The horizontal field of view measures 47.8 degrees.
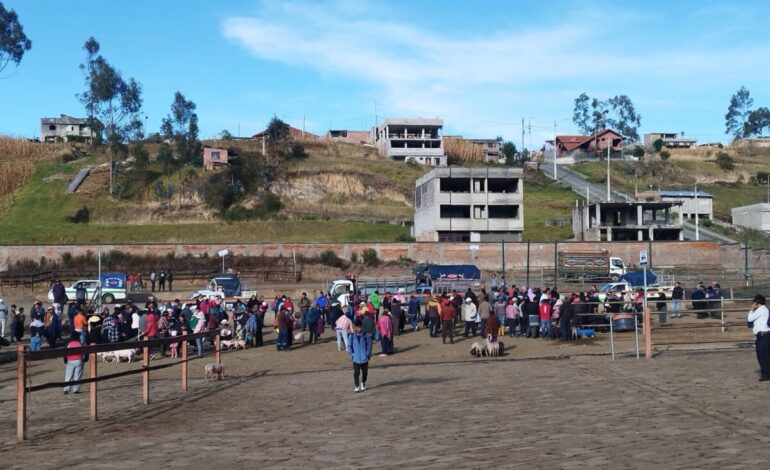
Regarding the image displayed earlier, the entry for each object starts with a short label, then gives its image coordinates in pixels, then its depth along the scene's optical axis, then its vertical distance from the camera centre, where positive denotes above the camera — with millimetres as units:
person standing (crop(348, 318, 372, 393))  16453 -1651
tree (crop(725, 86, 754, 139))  176750 +31703
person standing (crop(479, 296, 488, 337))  27047 -1424
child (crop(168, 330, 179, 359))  25305 -2415
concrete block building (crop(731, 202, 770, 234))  82875 +4622
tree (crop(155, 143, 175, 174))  94562 +11892
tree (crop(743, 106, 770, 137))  173375 +28328
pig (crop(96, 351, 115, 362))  24328 -2481
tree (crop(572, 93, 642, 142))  165250 +28463
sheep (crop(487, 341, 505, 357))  23922 -2318
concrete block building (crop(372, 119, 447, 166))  118312 +17234
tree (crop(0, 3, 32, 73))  78062 +21068
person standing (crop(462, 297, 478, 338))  28625 -1658
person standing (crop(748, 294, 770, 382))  15219 -1224
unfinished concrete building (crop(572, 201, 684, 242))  71000 +3540
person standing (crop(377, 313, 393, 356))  24578 -1907
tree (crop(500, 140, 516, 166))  123444 +16189
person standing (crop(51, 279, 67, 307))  34844 -1009
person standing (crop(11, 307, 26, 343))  30359 -1997
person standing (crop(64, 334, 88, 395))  16156 -1848
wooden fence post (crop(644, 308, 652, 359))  19917 -1628
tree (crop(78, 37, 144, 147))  97750 +20071
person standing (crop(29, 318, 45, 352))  26844 -2014
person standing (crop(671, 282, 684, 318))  30939 -1079
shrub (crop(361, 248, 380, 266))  62438 +704
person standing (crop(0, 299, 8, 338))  30078 -1712
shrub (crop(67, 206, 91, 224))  79562 +4778
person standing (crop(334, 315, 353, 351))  23722 -1630
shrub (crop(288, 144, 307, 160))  103619 +13876
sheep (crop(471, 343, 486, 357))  23891 -2312
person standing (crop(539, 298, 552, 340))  27422 -1700
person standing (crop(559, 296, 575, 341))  26406 -1639
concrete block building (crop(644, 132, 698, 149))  158062 +22948
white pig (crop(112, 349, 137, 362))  24141 -2417
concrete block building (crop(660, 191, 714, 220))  91562 +6369
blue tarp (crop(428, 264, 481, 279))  49444 -280
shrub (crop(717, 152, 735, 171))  130250 +15390
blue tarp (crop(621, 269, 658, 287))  44281 -690
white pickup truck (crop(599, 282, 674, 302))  33156 -1042
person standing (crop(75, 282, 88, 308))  42481 -1117
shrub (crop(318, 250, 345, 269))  61844 +572
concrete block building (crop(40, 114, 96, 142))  133250 +22076
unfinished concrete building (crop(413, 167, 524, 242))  73312 +5200
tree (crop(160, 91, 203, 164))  98875 +17034
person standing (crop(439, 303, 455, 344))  27422 -1706
